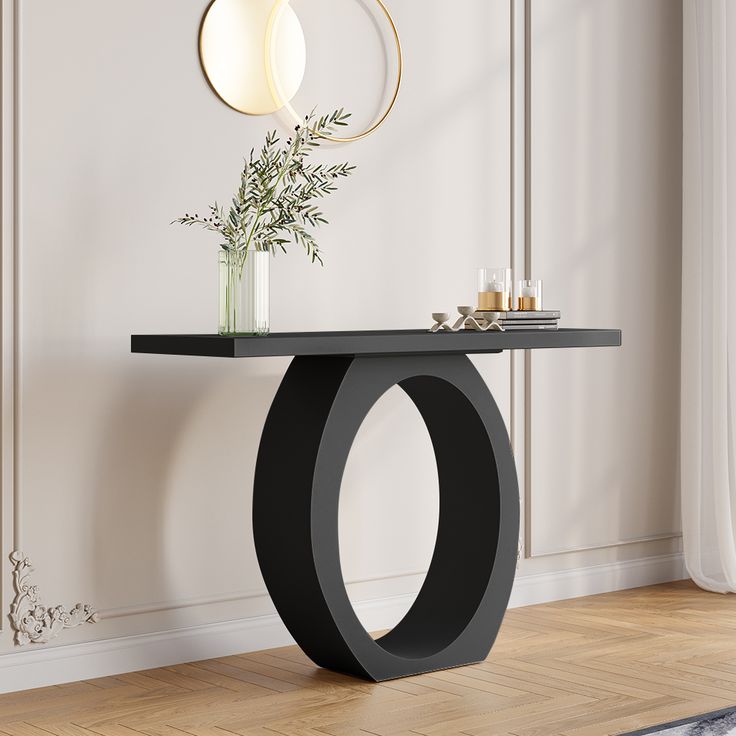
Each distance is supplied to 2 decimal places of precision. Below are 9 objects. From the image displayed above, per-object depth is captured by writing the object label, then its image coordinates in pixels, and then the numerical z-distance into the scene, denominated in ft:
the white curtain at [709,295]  26.85
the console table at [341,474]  18.50
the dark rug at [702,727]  16.43
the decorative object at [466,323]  20.37
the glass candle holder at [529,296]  21.43
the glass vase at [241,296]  18.61
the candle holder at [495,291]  21.35
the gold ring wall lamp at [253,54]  21.04
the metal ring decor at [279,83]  21.43
